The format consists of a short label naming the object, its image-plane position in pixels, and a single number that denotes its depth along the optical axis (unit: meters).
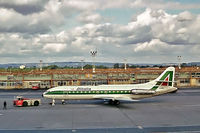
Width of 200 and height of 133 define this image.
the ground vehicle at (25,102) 48.47
